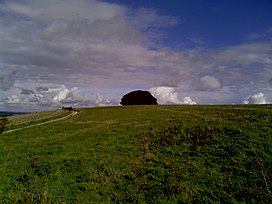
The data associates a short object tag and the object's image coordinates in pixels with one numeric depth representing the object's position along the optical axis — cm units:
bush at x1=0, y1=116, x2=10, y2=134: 3911
